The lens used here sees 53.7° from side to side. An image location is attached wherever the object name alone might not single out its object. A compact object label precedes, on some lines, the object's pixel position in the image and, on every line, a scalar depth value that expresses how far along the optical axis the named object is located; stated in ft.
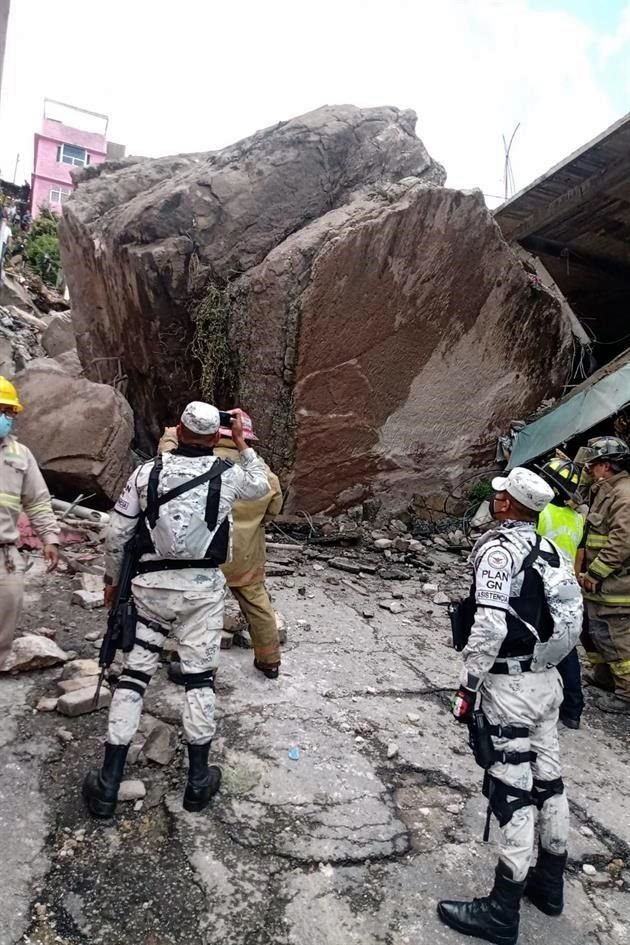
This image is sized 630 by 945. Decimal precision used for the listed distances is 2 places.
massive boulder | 20.71
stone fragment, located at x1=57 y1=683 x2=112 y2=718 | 10.19
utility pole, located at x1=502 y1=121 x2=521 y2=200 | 54.85
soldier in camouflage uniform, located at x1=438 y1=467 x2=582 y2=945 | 7.35
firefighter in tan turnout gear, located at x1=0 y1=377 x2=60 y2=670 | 10.68
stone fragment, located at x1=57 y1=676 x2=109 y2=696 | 10.75
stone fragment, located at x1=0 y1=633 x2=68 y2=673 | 11.27
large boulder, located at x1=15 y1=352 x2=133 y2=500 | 20.98
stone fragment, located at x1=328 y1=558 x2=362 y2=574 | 20.20
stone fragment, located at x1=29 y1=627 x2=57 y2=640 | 13.26
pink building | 101.40
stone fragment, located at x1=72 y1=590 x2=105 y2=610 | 14.88
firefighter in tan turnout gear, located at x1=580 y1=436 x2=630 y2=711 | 13.44
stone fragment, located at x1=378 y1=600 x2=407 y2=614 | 17.72
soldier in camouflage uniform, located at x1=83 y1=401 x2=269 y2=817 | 8.63
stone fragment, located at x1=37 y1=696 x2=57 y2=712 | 10.36
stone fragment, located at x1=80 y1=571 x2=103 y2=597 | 15.81
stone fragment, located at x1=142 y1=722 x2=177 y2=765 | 9.44
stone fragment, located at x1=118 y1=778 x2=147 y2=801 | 8.58
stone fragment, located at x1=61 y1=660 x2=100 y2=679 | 11.35
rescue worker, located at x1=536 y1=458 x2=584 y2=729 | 12.03
